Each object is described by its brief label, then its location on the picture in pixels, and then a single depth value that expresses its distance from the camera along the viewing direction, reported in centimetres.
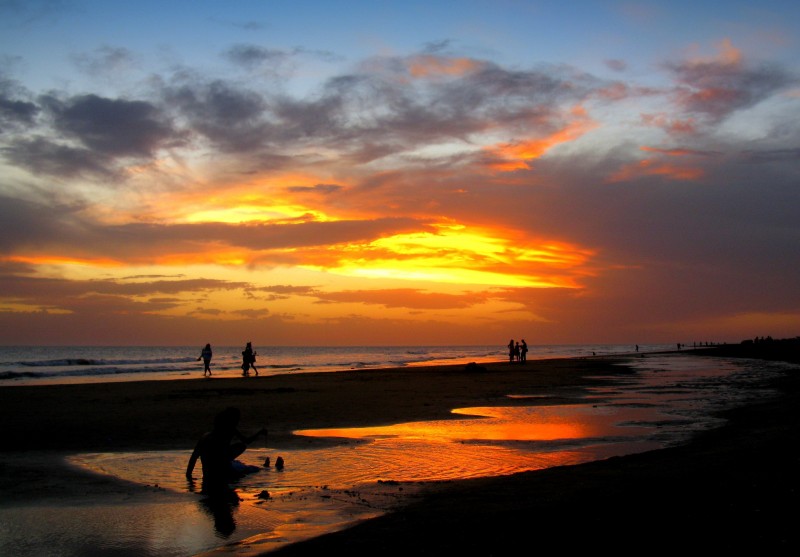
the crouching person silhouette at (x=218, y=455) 1083
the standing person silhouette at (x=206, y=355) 4712
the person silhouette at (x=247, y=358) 4656
